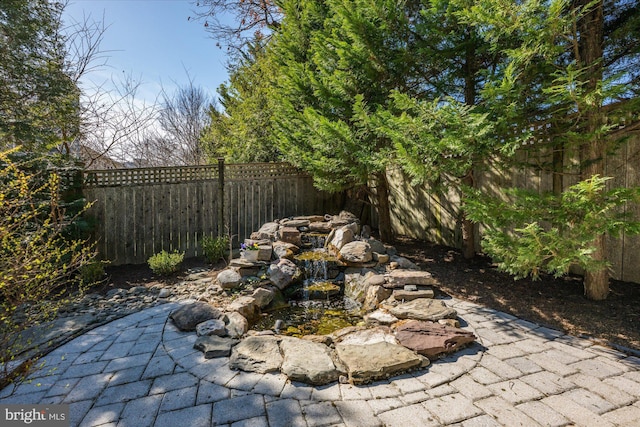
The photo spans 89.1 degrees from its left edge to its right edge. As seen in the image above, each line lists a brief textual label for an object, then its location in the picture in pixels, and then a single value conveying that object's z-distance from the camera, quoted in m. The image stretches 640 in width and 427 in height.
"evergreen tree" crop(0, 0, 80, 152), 4.03
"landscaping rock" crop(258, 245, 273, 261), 4.59
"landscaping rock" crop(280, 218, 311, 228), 5.55
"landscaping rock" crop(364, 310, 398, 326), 3.23
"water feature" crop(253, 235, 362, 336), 3.59
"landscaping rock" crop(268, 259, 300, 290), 4.34
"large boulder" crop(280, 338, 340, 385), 2.23
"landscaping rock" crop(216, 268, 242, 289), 4.13
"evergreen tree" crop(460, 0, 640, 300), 2.63
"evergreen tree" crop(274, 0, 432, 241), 4.27
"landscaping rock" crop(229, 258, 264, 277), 4.41
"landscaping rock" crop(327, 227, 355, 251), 4.81
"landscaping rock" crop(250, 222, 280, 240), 5.32
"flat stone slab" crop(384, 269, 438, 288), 3.75
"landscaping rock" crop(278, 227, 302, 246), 5.12
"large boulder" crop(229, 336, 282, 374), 2.38
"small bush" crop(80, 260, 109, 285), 4.52
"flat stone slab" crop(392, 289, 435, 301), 3.57
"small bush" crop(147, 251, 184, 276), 4.84
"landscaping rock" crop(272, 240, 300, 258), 4.73
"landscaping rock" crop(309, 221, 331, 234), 5.48
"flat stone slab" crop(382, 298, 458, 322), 3.12
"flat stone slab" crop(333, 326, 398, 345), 2.79
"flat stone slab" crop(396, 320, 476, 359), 2.52
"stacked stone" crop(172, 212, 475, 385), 2.38
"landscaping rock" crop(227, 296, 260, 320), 3.57
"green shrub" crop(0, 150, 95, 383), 1.97
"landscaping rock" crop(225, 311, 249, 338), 3.02
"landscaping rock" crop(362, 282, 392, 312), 3.75
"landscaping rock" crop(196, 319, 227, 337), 2.94
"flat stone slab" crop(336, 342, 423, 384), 2.25
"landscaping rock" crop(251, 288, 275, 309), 3.91
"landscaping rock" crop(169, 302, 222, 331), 3.10
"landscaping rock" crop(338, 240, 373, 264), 4.47
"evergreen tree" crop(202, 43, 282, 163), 7.16
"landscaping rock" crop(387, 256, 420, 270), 4.38
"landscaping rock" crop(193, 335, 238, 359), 2.59
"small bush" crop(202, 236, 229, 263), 5.45
